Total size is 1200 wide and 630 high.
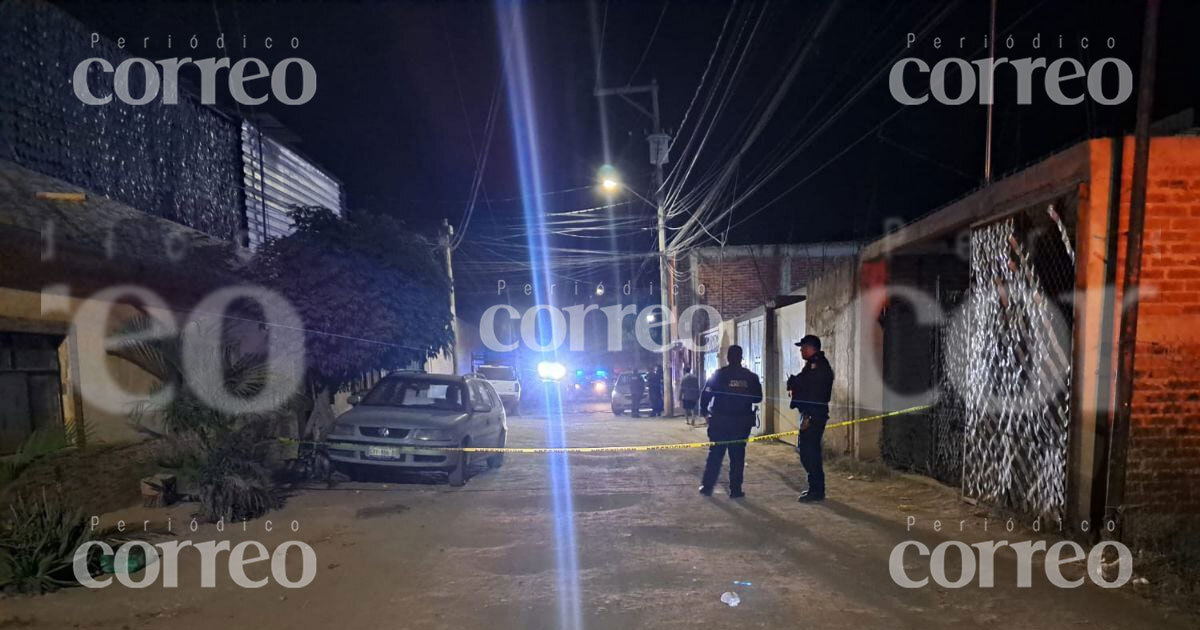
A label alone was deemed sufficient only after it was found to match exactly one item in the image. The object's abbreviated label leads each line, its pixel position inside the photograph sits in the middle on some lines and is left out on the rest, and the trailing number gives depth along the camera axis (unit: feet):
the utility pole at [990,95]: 19.21
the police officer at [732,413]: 22.82
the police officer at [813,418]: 21.67
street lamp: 58.49
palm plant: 19.97
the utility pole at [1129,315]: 14.52
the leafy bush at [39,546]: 13.85
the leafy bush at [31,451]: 14.52
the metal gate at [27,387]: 17.99
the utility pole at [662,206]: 58.90
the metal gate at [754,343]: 42.27
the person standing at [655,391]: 65.21
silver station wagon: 24.66
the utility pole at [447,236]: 78.02
